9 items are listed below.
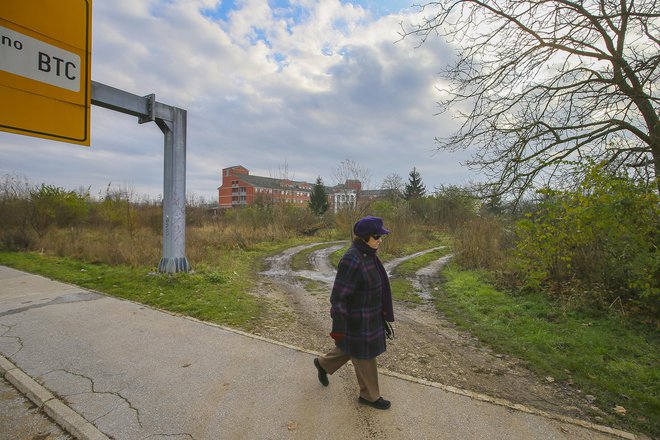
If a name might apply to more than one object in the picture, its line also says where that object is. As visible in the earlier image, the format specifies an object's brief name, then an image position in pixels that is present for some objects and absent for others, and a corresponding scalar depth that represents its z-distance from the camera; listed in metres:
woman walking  2.85
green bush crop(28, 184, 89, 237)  15.73
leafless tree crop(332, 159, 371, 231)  20.14
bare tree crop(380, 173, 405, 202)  30.39
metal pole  8.23
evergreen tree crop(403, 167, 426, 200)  53.13
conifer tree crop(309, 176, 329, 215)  45.89
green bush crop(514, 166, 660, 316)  5.33
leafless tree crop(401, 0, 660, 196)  5.93
